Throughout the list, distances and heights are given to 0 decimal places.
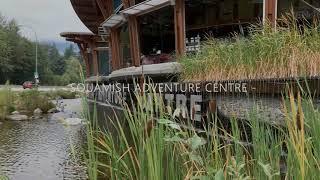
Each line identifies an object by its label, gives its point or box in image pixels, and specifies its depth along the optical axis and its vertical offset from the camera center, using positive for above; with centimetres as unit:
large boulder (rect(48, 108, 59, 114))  2124 -168
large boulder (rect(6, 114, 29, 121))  1736 -162
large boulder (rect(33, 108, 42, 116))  2011 -165
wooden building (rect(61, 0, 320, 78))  1356 +179
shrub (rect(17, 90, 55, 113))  2091 -121
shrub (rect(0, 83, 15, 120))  1768 -106
